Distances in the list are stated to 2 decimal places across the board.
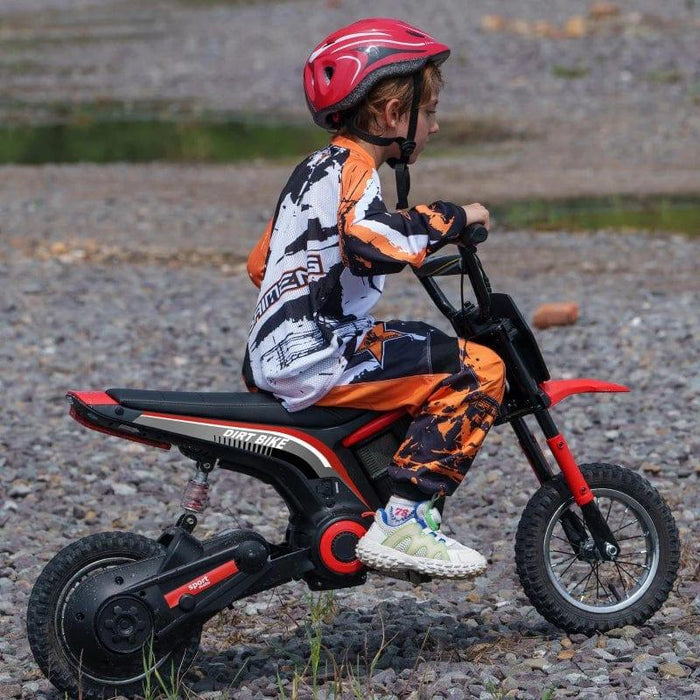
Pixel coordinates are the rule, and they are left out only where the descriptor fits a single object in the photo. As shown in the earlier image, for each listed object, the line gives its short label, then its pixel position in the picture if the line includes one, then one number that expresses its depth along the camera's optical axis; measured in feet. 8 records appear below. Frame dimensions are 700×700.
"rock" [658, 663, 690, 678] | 32.30
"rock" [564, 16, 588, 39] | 194.18
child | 31.83
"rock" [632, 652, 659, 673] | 32.63
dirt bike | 31.35
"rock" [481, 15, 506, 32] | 209.87
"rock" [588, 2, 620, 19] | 207.07
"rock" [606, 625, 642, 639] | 34.71
